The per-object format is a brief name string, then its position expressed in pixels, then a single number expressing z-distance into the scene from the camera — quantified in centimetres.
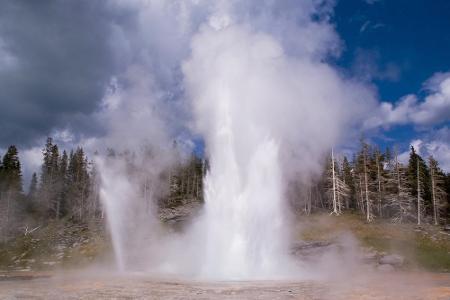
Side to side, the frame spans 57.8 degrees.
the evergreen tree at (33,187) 9748
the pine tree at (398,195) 6341
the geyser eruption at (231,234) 3316
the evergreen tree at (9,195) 7019
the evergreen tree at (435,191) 6278
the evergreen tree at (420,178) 6700
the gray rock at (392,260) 4094
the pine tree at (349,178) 8694
